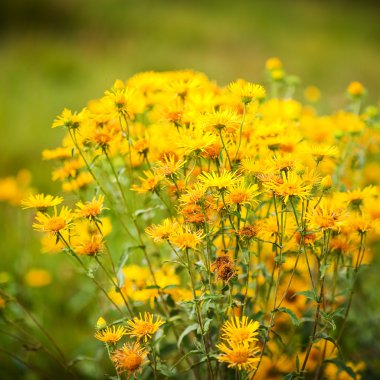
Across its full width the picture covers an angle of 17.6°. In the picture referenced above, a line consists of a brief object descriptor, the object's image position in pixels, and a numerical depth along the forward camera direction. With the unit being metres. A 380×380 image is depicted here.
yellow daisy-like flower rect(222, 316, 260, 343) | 0.88
